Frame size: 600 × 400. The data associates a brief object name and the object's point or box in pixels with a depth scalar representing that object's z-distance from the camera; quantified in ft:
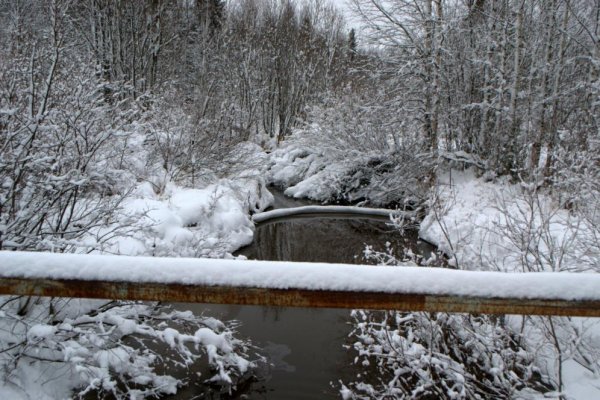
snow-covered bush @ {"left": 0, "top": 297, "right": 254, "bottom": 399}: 12.06
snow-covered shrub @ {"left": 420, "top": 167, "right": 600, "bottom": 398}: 12.74
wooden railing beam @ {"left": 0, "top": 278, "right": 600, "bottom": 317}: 4.91
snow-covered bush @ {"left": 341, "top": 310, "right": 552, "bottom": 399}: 12.78
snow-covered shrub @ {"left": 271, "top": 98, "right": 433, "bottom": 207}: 48.19
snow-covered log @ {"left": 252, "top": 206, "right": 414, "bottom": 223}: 46.44
